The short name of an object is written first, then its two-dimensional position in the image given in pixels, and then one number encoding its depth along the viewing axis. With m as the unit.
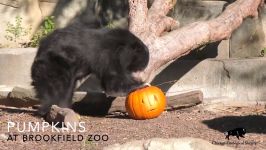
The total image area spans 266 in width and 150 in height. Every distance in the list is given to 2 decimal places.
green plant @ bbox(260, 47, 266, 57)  19.64
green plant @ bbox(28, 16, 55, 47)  21.98
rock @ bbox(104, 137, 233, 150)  9.45
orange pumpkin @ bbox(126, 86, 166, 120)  15.11
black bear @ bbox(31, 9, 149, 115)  15.48
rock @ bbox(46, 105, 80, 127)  13.61
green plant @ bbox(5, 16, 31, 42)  22.17
